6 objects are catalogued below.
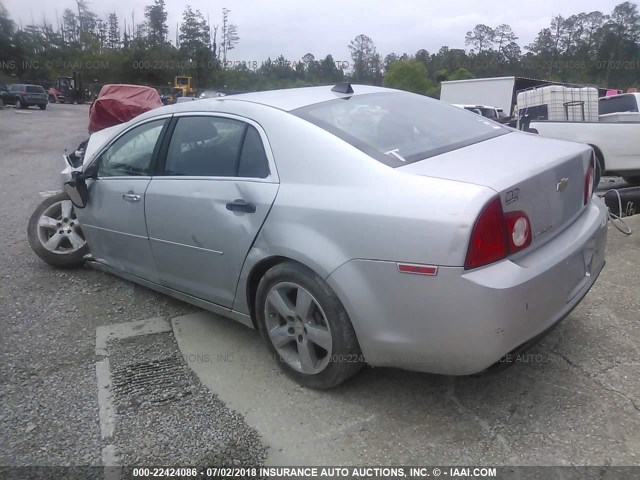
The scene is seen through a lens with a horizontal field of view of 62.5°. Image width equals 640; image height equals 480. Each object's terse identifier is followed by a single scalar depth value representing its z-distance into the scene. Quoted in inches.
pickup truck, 323.0
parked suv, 1449.3
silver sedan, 85.5
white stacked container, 406.3
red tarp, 368.5
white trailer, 882.8
